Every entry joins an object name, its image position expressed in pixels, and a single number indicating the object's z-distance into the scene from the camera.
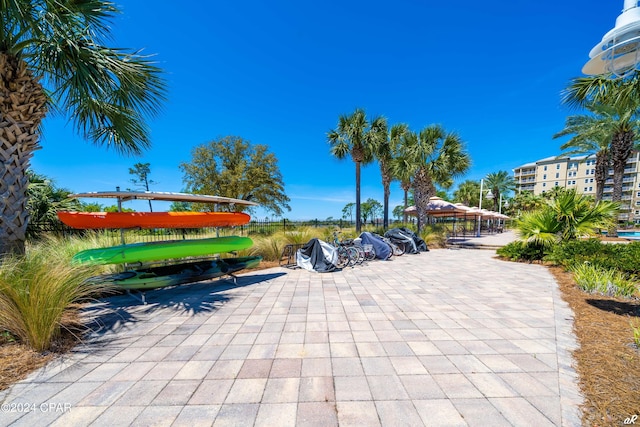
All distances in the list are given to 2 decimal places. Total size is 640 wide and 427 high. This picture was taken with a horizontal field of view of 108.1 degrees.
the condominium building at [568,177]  46.81
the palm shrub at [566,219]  6.73
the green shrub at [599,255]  5.02
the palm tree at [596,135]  12.98
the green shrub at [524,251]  7.93
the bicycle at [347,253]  7.50
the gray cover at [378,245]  8.76
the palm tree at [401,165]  12.25
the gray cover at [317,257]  6.80
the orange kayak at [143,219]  4.21
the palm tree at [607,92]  3.77
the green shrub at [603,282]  4.24
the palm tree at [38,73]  3.67
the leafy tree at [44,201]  7.67
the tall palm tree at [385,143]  13.72
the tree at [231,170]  16.22
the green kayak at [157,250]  4.11
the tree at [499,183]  36.56
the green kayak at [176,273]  4.13
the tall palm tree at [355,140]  13.52
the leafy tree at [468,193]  35.67
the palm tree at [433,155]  12.02
